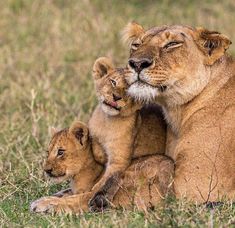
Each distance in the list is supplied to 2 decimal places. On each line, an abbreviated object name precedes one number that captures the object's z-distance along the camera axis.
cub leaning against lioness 14.18
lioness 13.71
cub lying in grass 13.99
